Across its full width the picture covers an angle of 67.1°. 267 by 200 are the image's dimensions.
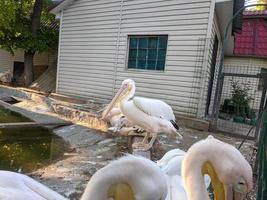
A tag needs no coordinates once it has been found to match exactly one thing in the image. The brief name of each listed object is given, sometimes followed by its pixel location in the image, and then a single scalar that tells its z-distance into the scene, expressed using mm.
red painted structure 8829
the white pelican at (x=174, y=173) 1582
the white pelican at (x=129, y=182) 891
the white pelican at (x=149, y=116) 3642
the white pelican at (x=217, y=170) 1033
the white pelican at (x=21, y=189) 1206
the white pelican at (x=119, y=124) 4405
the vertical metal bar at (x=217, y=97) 5164
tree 9295
